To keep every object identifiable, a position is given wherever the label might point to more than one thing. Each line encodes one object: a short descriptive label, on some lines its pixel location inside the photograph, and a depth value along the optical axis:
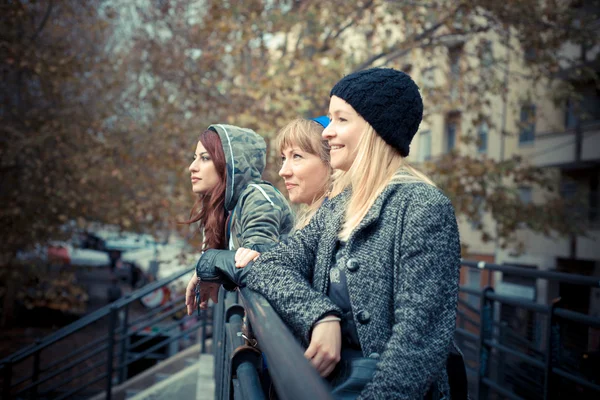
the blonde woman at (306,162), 2.89
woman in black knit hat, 1.62
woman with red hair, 2.83
